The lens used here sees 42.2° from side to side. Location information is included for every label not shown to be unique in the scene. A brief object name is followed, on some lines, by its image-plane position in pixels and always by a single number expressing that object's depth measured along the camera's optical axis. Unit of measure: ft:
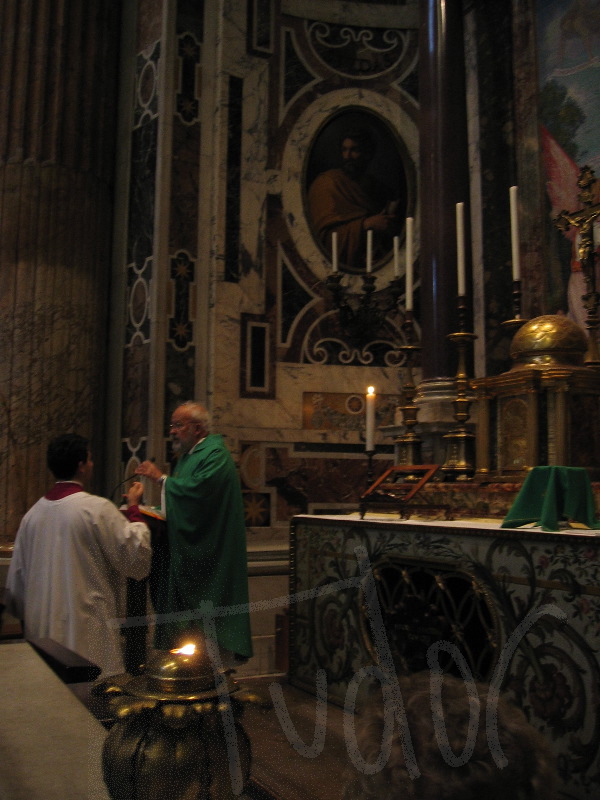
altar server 10.89
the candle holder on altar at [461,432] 14.48
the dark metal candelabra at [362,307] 21.56
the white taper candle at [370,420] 14.97
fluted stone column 20.39
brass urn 4.64
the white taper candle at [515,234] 13.80
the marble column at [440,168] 18.88
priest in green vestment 15.56
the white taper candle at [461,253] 14.76
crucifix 14.26
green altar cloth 10.73
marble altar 9.24
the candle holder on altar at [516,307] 13.72
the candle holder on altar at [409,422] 16.25
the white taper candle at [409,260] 15.36
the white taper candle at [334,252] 20.79
